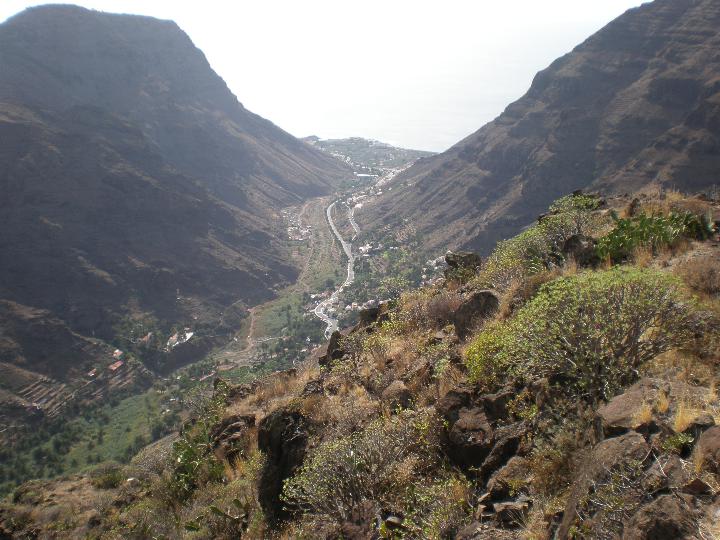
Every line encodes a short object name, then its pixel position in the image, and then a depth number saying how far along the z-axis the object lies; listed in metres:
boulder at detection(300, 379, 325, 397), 10.43
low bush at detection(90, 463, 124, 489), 13.66
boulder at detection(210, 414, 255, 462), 11.24
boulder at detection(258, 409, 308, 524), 8.02
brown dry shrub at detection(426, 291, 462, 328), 11.88
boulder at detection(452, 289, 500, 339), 9.95
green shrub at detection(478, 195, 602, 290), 11.31
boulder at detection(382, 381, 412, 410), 8.27
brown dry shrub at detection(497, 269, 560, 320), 9.42
